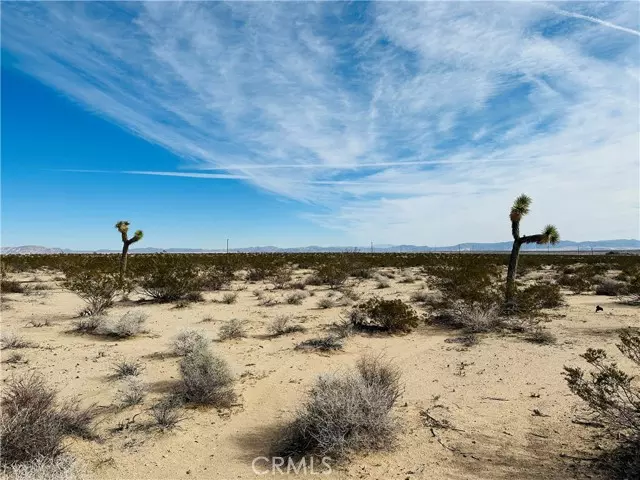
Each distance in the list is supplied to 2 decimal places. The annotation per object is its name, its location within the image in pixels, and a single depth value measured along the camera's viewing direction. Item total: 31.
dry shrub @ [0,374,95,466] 4.37
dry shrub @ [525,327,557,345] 10.01
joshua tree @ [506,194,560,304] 13.73
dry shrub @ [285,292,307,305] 16.48
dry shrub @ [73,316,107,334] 10.88
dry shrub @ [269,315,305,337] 11.15
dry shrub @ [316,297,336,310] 15.43
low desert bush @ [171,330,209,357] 8.77
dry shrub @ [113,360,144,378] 7.45
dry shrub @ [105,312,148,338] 10.47
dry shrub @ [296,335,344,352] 9.59
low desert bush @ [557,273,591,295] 20.16
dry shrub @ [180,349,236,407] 6.44
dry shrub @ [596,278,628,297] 18.17
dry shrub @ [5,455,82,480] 3.85
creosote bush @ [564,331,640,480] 4.27
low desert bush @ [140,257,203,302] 16.69
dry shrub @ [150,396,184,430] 5.56
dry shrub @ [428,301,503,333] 11.13
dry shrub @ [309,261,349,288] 22.80
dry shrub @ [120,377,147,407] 6.26
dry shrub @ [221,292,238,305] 16.39
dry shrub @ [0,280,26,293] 18.17
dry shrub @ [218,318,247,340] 10.56
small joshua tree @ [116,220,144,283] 20.88
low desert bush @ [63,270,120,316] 12.85
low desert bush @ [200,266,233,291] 20.73
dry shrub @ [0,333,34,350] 8.99
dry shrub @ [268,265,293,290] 22.16
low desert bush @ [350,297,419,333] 11.26
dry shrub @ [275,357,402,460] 4.93
